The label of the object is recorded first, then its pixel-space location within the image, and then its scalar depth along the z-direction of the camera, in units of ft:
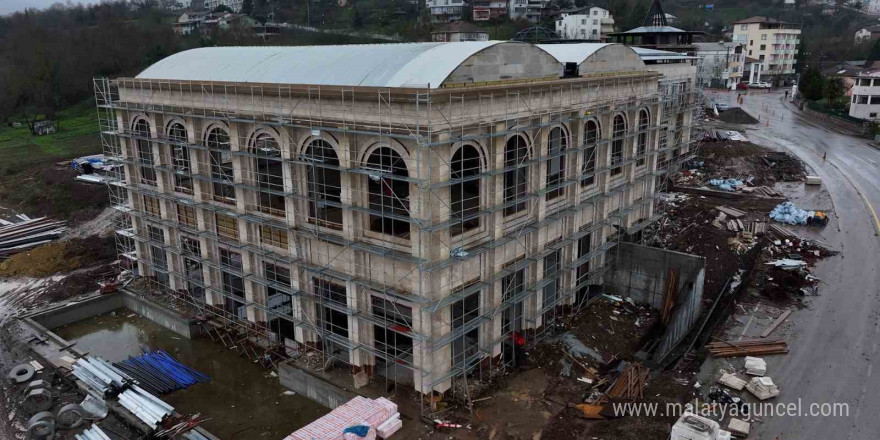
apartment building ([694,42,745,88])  263.08
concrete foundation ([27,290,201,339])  79.92
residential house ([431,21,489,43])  293.02
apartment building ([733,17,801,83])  322.55
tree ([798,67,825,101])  244.22
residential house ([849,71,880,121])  202.49
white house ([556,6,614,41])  323.29
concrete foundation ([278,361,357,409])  61.00
